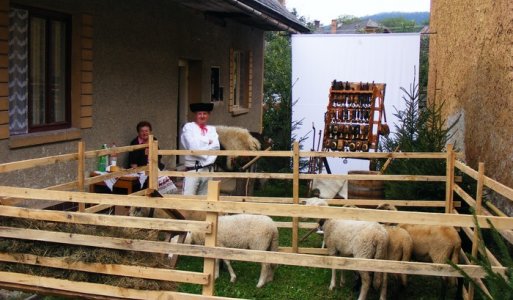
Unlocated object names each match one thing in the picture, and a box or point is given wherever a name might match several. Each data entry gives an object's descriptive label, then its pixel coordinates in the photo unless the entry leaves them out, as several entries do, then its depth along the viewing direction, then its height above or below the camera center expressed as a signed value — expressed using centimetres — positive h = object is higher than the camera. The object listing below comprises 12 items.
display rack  1118 -29
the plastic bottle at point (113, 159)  871 -90
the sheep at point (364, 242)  601 -136
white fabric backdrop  1256 +74
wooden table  829 -120
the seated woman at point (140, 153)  949 -85
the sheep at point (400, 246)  622 -141
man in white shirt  867 -66
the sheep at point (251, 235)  654 -142
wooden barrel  965 -133
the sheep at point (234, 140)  1065 -69
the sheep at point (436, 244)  621 -139
